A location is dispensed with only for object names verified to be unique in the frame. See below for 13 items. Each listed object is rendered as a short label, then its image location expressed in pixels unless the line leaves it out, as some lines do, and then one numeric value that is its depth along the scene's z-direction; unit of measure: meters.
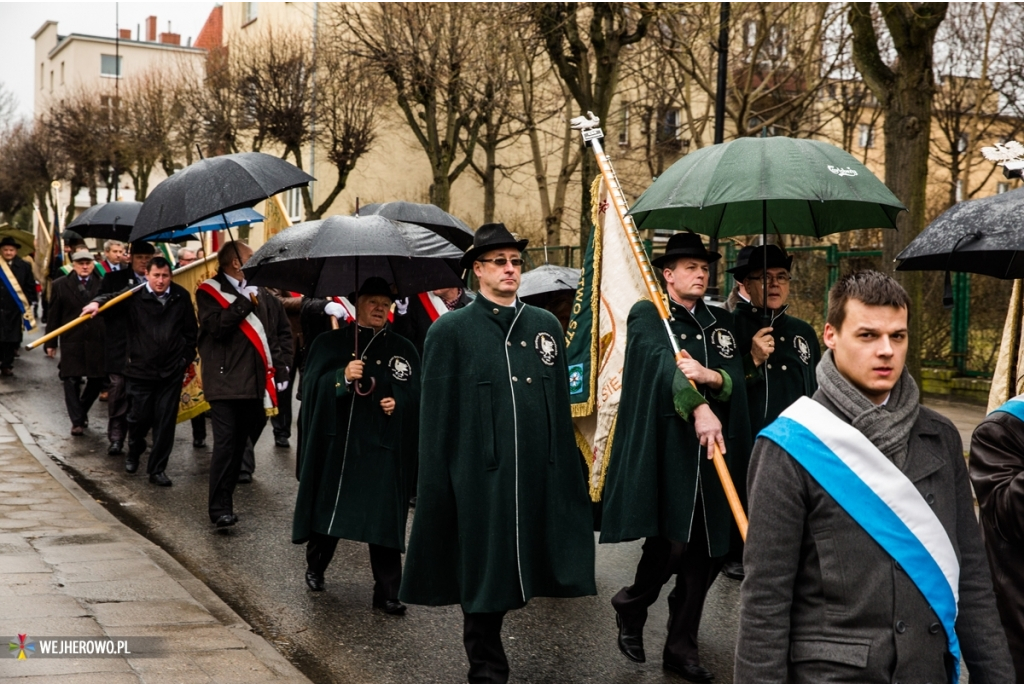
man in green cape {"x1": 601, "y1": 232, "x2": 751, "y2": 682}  5.87
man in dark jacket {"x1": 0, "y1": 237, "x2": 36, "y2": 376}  18.33
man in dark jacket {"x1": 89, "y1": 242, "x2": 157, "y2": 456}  12.22
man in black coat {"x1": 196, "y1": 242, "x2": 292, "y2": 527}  8.95
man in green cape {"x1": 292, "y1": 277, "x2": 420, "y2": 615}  7.02
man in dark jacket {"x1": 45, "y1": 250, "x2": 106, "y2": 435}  13.60
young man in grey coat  3.01
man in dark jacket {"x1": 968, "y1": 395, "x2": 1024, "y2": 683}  3.81
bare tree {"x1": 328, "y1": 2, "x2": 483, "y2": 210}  23.16
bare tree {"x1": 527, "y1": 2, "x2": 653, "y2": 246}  15.44
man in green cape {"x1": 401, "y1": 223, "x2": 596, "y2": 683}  5.37
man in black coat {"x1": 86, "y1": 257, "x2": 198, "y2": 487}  10.66
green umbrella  5.73
